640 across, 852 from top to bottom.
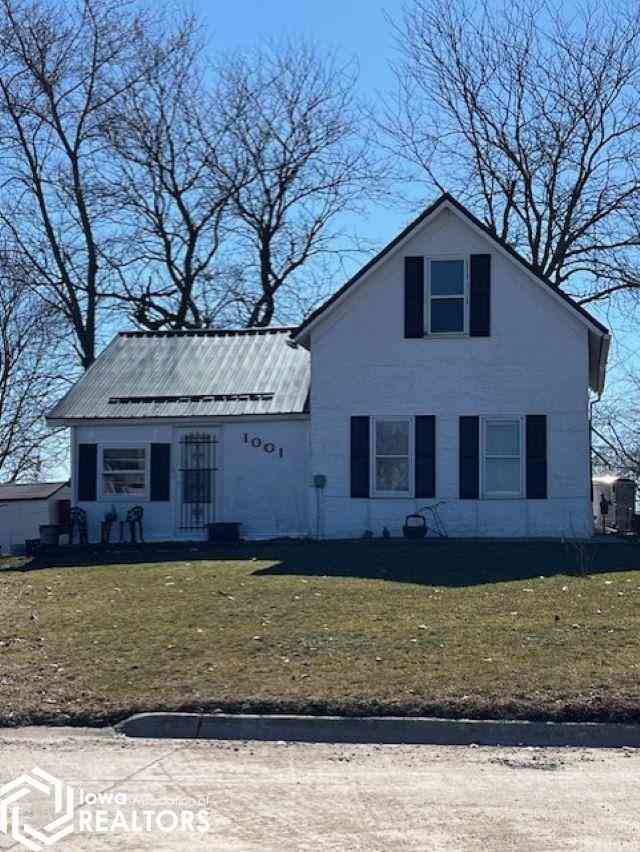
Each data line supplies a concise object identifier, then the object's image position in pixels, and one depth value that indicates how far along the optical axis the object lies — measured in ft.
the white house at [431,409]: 71.51
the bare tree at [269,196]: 121.70
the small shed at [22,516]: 89.30
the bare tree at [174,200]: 117.60
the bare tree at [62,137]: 107.04
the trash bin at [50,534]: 77.05
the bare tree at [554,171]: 107.34
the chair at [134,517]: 77.25
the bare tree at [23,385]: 126.11
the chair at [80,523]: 78.18
